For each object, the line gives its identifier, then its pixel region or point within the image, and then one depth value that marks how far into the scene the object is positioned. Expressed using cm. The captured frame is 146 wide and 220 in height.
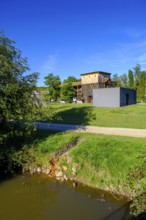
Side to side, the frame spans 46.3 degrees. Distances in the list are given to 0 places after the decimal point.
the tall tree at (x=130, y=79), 4559
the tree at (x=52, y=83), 3300
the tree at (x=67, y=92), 3333
